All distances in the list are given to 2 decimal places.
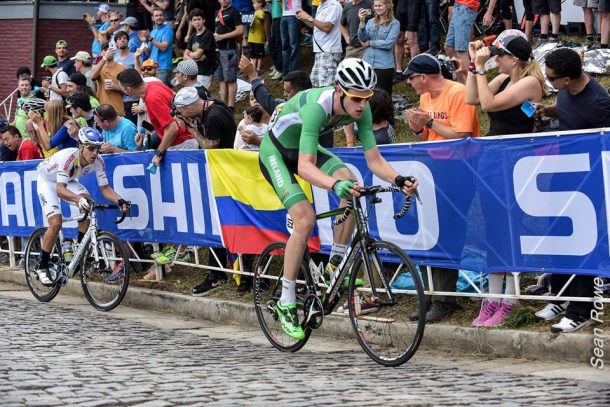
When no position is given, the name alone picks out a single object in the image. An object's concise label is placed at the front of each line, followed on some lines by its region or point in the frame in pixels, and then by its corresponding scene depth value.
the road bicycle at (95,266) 12.49
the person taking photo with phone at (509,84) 9.41
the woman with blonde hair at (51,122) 15.21
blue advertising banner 8.35
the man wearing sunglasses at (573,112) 8.64
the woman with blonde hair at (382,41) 14.84
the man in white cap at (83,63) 20.14
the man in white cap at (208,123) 12.38
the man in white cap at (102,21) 22.77
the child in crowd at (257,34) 20.28
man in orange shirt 9.43
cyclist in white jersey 12.91
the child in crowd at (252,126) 11.89
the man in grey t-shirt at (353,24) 16.11
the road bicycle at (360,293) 8.45
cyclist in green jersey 8.65
